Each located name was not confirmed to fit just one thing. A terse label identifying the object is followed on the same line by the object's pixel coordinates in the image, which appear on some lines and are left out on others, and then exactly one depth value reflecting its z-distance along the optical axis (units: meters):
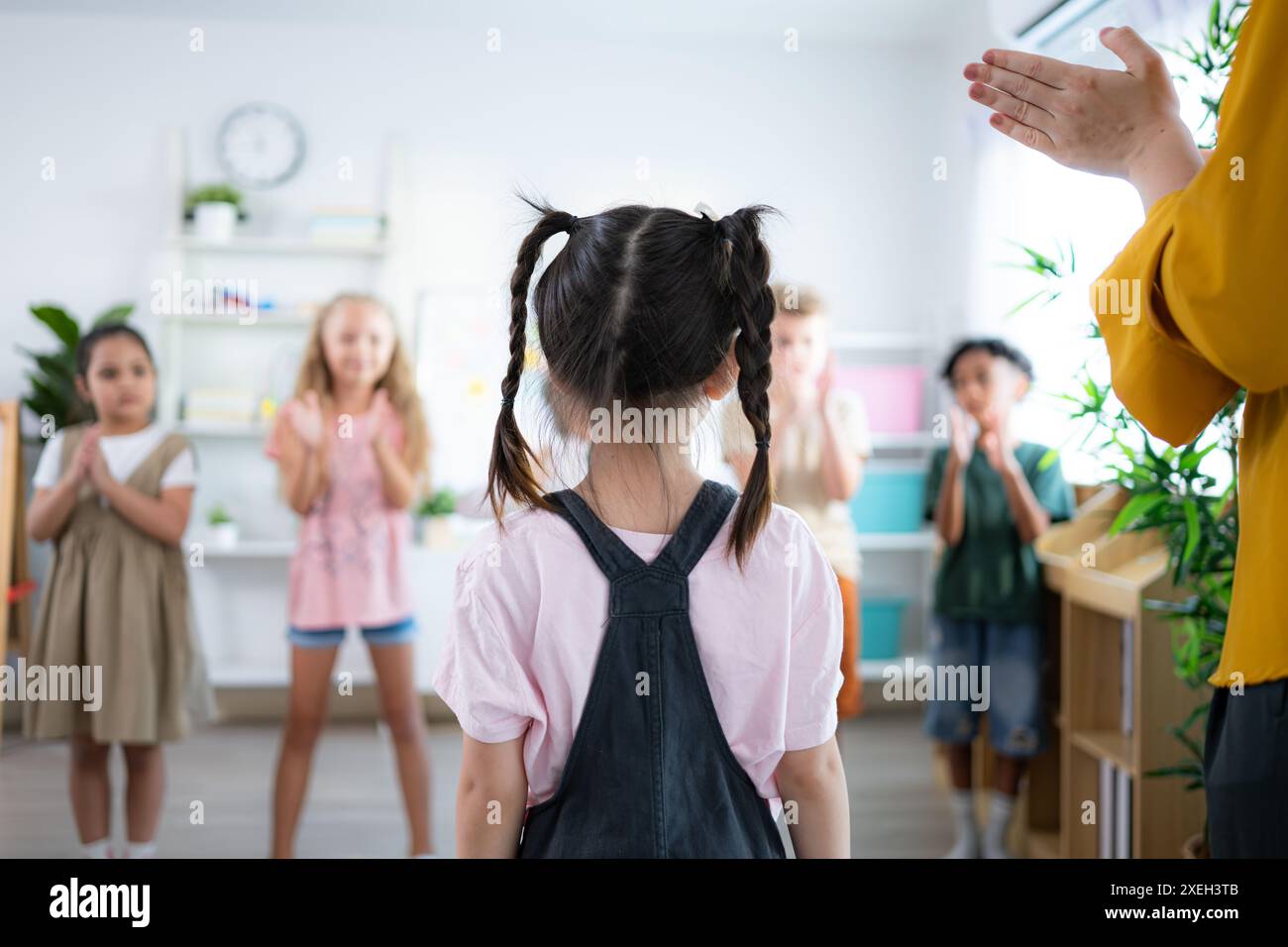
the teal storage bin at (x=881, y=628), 3.79
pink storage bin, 3.93
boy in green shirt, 2.37
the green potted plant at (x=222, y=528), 3.72
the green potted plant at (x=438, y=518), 3.77
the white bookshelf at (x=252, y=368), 3.91
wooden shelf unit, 1.93
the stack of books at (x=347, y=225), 3.88
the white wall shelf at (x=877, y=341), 3.98
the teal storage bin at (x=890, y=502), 3.87
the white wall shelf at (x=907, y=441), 3.88
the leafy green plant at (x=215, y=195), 3.75
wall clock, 3.93
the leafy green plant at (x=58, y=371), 3.44
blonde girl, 2.24
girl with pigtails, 0.82
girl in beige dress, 2.04
